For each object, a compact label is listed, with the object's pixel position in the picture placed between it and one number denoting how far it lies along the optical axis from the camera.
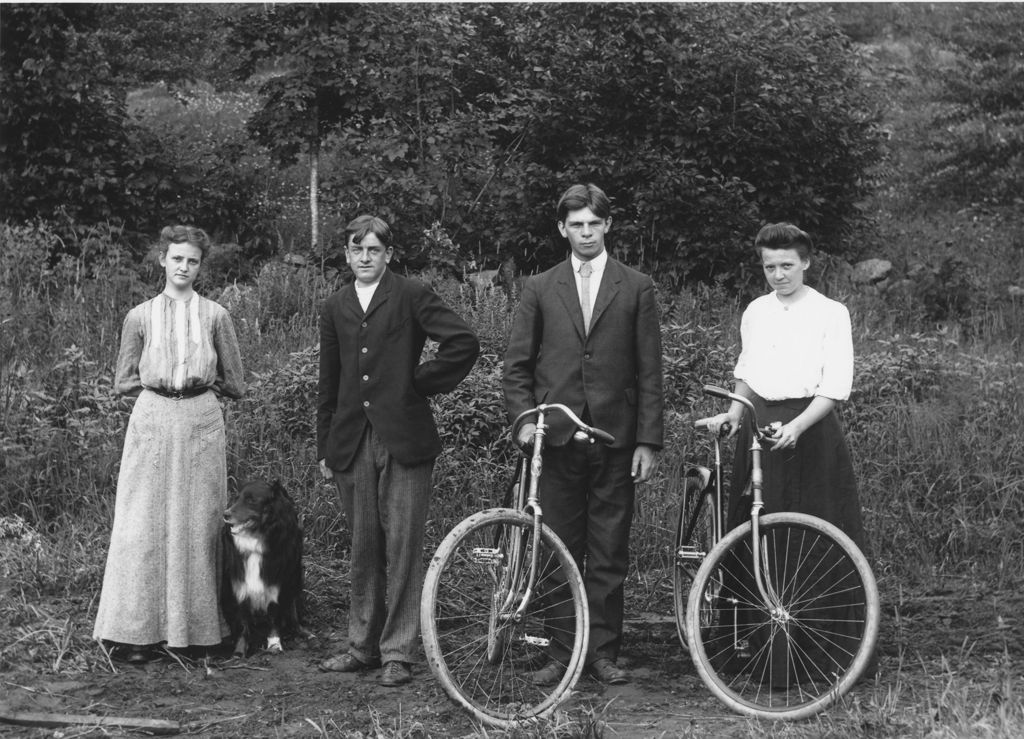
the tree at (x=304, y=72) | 11.41
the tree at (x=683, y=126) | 11.80
